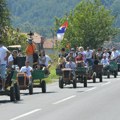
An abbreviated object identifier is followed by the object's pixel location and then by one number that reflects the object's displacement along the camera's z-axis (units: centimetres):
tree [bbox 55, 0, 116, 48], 8712
